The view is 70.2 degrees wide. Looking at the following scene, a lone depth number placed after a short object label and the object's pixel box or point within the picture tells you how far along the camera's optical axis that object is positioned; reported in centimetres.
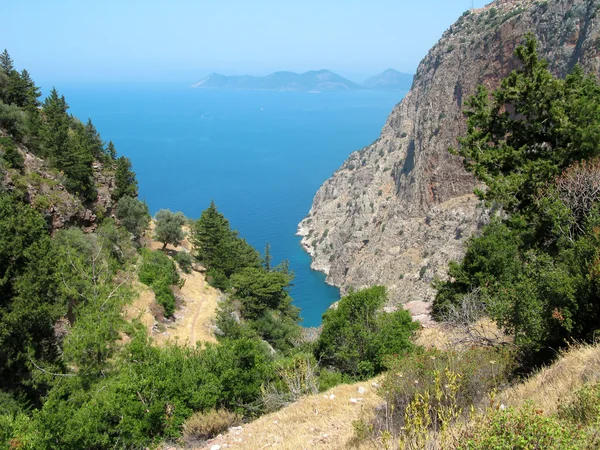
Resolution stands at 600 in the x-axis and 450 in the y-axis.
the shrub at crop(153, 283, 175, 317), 2397
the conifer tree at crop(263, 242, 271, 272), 4652
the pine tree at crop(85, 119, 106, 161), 3309
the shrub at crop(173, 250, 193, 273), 3312
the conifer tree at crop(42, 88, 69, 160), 2609
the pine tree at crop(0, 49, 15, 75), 3143
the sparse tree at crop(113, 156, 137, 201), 3231
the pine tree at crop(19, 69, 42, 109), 2975
